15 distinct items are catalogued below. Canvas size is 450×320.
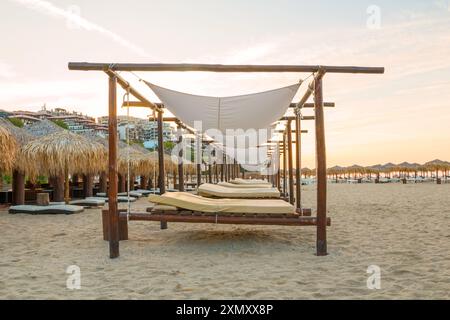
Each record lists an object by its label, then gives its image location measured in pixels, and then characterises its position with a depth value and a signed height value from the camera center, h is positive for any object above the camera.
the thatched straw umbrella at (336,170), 53.78 -0.17
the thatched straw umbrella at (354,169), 53.19 -0.05
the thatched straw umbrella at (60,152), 11.45 +0.58
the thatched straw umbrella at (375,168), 54.55 -0.01
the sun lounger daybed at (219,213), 5.27 -0.61
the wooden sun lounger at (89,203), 12.47 -1.03
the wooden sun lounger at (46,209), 10.43 -1.02
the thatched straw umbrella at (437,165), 48.91 +0.34
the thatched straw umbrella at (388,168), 53.38 +0.04
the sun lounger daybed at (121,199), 14.45 -1.05
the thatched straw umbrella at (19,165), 11.58 +0.21
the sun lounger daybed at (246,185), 11.23 -0.47
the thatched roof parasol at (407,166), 51.50 +0.27
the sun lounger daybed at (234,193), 7.83 -0.48
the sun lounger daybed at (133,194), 16.05 -1.02
